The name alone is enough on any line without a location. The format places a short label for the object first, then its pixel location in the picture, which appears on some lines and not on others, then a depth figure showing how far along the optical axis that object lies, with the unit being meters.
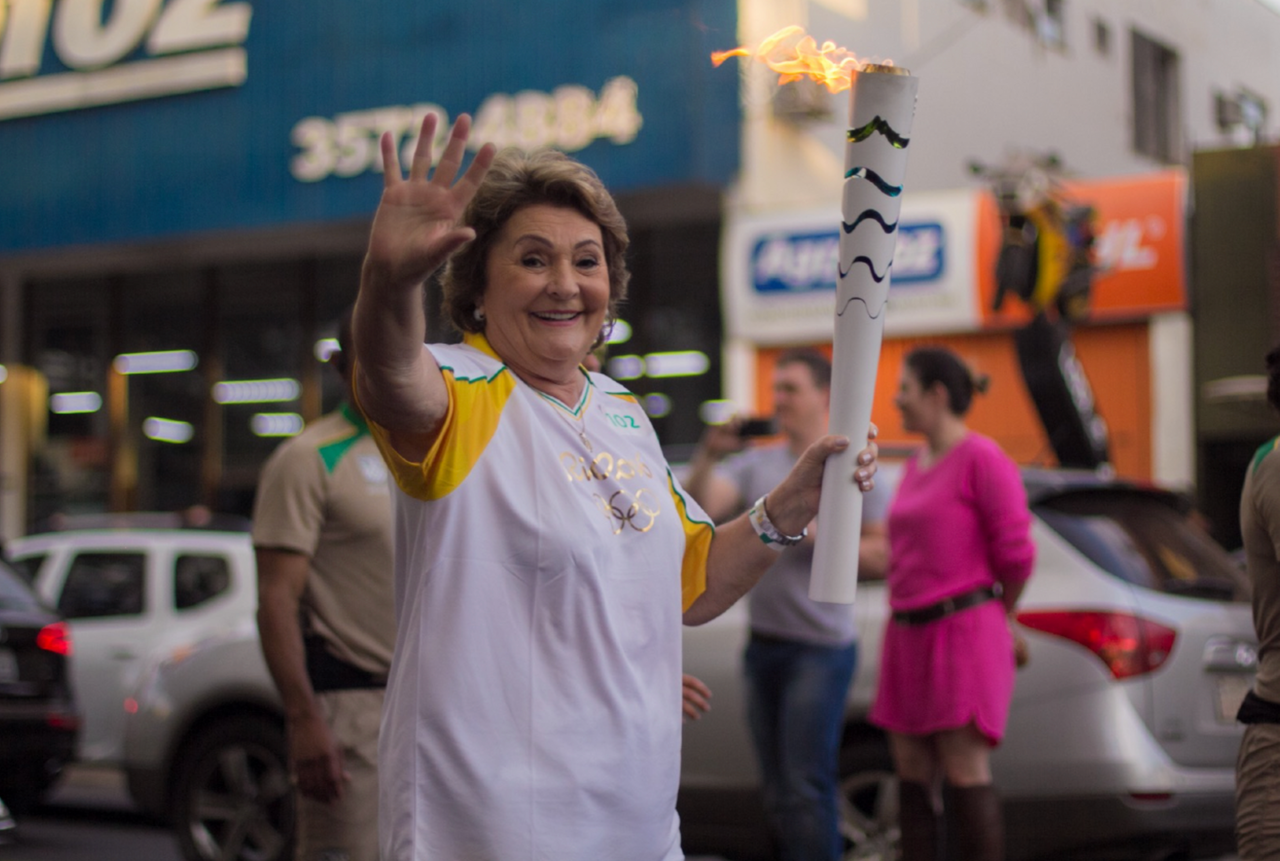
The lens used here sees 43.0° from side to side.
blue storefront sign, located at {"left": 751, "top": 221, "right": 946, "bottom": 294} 14.58
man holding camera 5.62
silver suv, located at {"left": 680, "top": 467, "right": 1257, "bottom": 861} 5.81
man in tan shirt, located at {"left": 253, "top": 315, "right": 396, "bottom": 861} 4.07
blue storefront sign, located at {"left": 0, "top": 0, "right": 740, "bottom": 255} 14.72
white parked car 7.12
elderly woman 2.40
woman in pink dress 5.31
